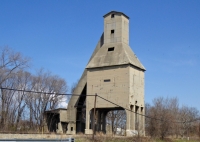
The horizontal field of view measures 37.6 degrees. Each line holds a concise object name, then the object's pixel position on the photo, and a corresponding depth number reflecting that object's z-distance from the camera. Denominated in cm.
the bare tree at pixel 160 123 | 3765
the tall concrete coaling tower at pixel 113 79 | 3619
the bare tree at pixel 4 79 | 4028
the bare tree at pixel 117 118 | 6496
